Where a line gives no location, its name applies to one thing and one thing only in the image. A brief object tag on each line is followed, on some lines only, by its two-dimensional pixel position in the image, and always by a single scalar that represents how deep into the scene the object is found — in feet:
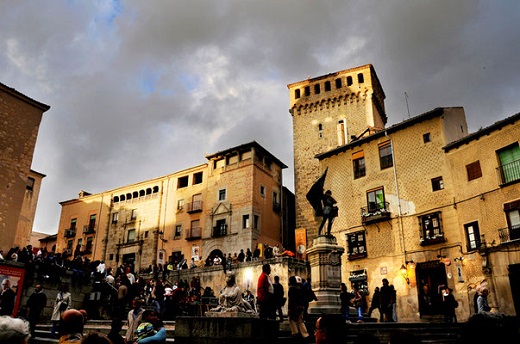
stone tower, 130.82
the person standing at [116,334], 21.07
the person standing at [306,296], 35.86
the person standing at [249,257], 99.75
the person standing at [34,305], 41.91
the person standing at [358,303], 54.78
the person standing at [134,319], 31.30
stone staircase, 33.43
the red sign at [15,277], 57.98
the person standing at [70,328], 15.60
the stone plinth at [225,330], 27.30
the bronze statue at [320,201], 49.21
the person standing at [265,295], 34.81
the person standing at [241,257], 103.04
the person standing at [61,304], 41.14
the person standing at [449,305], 55.43
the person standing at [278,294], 36.94
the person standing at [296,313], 32.96
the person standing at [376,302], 53.67
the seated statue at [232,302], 30.89
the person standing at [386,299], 51.16
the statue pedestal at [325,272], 45.98
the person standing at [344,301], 46.06
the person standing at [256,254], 100.69
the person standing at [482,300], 38.73
